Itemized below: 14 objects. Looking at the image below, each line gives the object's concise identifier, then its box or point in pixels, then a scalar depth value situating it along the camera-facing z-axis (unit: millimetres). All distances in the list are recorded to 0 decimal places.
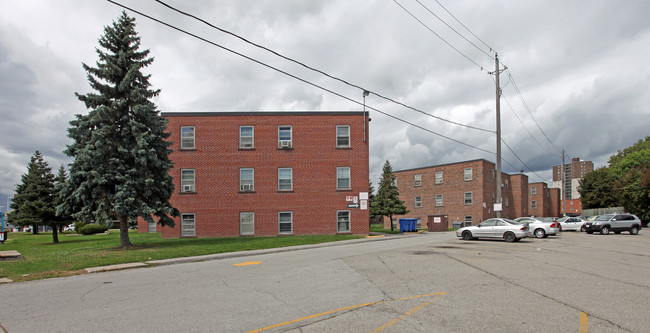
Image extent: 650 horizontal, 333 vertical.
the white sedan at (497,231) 21328
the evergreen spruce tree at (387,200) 39781
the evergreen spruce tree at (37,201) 25406
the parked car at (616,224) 31797
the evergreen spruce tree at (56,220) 25794
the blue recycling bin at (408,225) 34688
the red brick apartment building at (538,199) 68000
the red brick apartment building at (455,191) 48594
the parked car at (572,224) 35625
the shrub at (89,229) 40312
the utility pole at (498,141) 26891
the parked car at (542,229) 25559
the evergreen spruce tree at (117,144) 17344
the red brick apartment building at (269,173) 28250
